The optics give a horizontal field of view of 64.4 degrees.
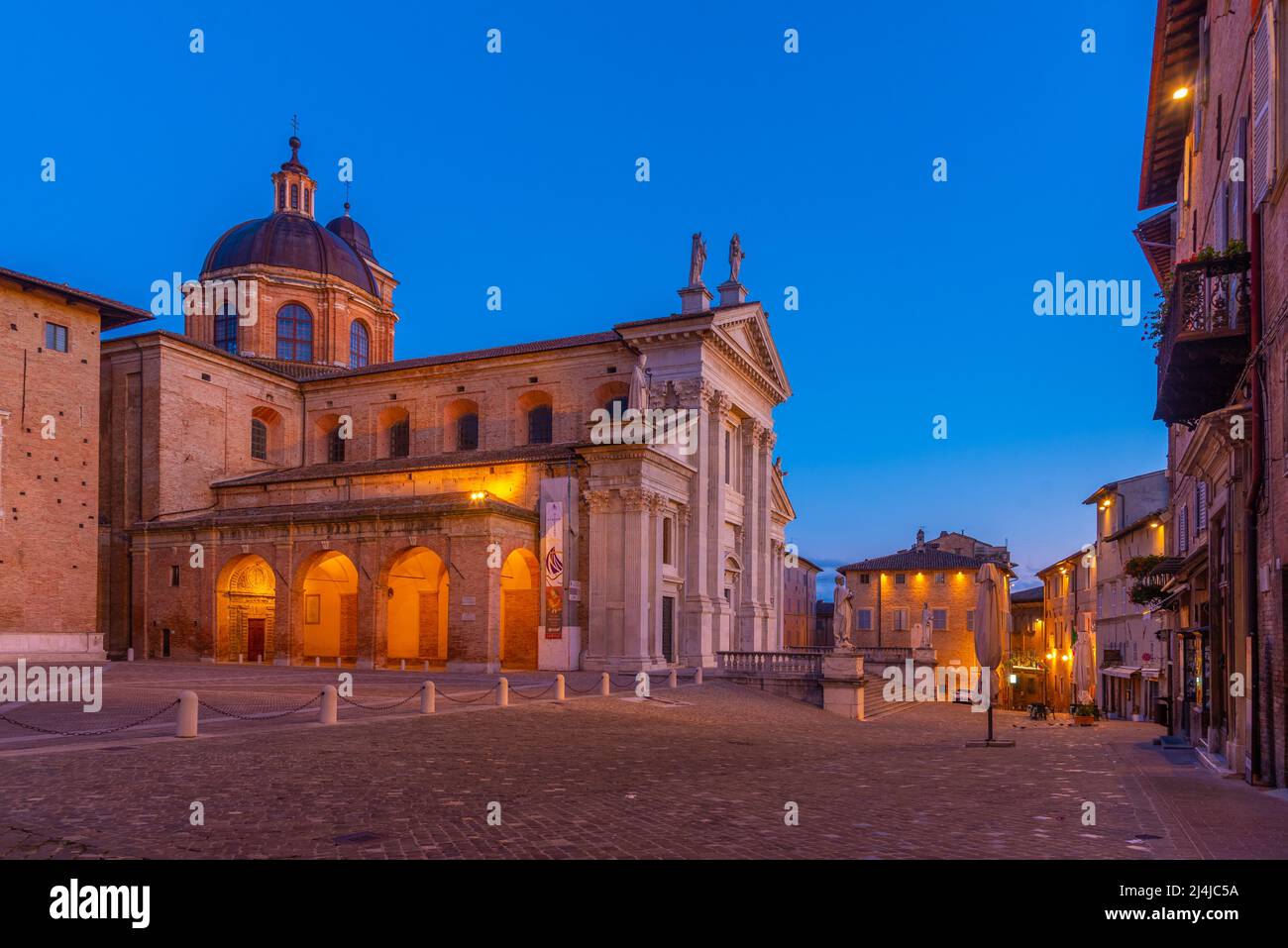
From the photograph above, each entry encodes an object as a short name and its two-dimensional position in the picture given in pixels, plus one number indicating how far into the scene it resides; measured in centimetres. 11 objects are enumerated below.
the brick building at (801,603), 7138
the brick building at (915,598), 6681
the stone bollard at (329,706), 1672
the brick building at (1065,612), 5503
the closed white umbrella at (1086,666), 5312
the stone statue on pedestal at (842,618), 3019
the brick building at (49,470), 3372
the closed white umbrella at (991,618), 2138
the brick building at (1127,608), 3825
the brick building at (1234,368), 1225
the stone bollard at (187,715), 1429
